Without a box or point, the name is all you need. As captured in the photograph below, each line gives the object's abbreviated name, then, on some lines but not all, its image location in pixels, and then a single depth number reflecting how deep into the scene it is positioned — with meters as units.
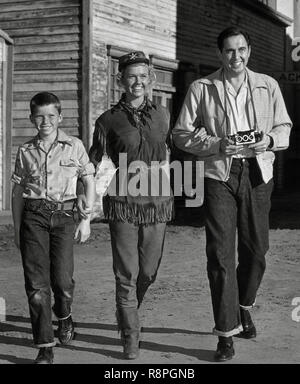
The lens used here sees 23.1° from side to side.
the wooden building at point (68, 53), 13.32
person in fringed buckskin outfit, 4.95
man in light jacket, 4.84
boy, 4.77
